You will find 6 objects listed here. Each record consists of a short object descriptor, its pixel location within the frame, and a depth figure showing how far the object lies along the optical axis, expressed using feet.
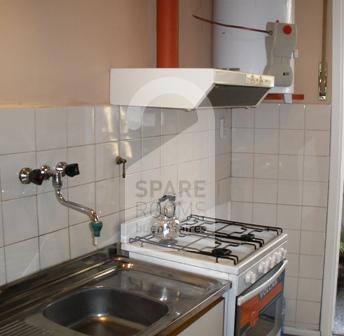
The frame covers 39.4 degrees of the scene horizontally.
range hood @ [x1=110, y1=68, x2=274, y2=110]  5.95
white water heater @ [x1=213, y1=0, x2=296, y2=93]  8.26
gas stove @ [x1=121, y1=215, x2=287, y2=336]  6.19
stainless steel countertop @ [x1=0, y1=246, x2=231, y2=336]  5.01
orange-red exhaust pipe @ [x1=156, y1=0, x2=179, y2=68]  7.20
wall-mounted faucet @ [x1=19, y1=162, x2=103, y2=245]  5.38
